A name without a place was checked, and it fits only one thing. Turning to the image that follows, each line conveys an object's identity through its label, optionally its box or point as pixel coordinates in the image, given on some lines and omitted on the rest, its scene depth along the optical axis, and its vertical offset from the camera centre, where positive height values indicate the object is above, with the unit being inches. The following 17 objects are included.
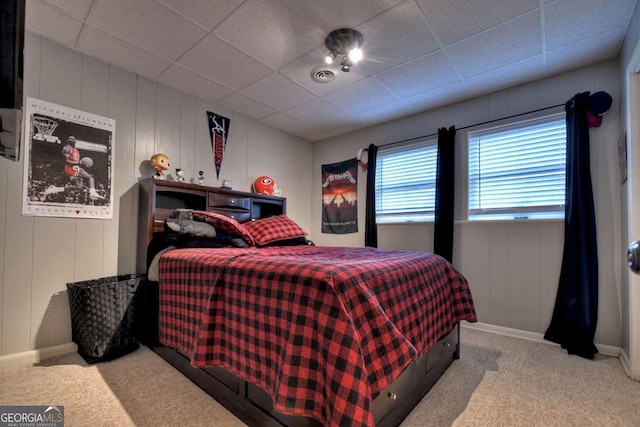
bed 39.8 -19.5
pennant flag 125.9 +35.8
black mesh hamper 78.0 -29.0
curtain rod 102.9 +38.8
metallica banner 155.6 +11.3
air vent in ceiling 98.9 +50.4
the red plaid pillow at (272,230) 106.6 -5.0
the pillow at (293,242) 110.1 -9.8
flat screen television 22.5 +13.2
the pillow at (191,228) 87.8 -3.7
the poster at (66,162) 82.4 +15.9
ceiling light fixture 81.1 +50.4
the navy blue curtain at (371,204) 142.9 +7.1
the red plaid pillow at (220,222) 97.4 -1.9
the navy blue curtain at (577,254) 89.6 -10.4
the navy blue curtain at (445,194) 118.7 +10.5
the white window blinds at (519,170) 101.7 +18.8
